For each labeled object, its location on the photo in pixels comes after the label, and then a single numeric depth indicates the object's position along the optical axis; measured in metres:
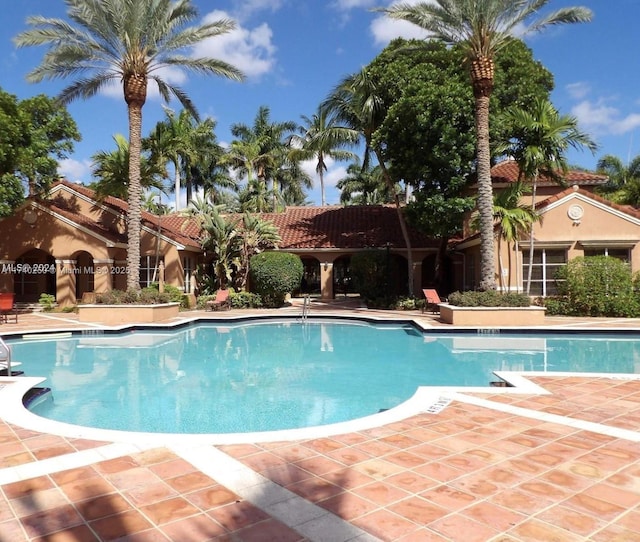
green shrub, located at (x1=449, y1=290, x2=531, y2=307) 16.80
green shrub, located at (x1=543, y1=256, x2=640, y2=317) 18.58
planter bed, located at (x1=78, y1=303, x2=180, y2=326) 18.16
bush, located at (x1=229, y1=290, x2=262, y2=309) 24.23
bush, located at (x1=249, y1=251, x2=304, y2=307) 23.81
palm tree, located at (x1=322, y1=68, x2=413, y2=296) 22.66
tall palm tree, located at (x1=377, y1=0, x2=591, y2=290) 17.12
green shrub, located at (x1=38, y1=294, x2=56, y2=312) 23.61
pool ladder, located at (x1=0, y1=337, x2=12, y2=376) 8.79
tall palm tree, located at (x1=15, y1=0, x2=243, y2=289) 18.20
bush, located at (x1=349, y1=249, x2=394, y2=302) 24.19
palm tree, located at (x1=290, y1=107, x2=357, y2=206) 24.12
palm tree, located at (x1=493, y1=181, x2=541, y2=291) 19.62
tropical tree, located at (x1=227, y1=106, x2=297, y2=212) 40.81
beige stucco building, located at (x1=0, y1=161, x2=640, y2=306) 21.03
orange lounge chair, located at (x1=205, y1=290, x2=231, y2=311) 23.06
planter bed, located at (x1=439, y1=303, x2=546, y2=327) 16.56
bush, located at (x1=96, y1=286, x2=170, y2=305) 18.56
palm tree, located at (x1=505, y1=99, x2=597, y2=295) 19.34
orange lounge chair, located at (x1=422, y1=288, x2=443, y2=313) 20.58
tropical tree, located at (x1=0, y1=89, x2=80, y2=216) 20.05
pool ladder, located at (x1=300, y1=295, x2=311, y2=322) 20.00
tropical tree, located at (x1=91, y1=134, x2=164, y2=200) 23.75
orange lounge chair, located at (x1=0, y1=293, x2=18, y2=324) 17.66
